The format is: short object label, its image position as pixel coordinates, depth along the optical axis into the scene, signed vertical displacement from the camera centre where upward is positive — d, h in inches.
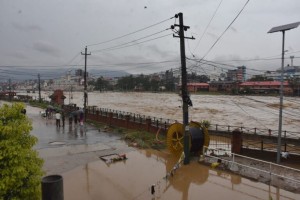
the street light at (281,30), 551.8 +113.1
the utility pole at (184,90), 618.5 -1.1
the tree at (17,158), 230.2 -55.1
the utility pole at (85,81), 1402.6 +37.0
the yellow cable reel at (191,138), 668.1 -112.0
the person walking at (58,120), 1172.5 -120.5
